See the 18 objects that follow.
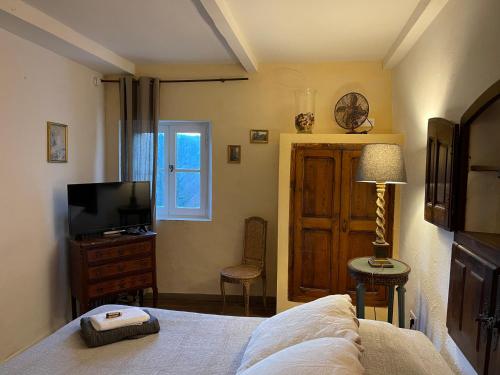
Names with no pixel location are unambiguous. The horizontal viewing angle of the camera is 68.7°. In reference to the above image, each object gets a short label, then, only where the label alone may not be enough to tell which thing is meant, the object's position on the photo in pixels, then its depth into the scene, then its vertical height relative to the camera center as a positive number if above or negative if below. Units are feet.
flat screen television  10.25 -1.20
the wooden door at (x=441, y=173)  6.03 +0.00
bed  4.70 -2.64
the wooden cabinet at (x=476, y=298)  4.33 -1.68
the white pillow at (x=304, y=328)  4.51 -2.04
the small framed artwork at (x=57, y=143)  10.04 +0.65
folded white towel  5.58 -2.40
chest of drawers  10.07 -2.90
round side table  7.68 -2.26
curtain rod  12.29 +3.00
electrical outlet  8.59 -3.53
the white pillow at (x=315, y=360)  3.57 -1.94
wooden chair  11.57 -2.78
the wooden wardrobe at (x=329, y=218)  10.31 -1.36
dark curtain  12.29 +1.27
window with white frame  13.08 -0.10
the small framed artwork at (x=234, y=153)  12.48 +0.54
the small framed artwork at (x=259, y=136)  12.33 +1.13
